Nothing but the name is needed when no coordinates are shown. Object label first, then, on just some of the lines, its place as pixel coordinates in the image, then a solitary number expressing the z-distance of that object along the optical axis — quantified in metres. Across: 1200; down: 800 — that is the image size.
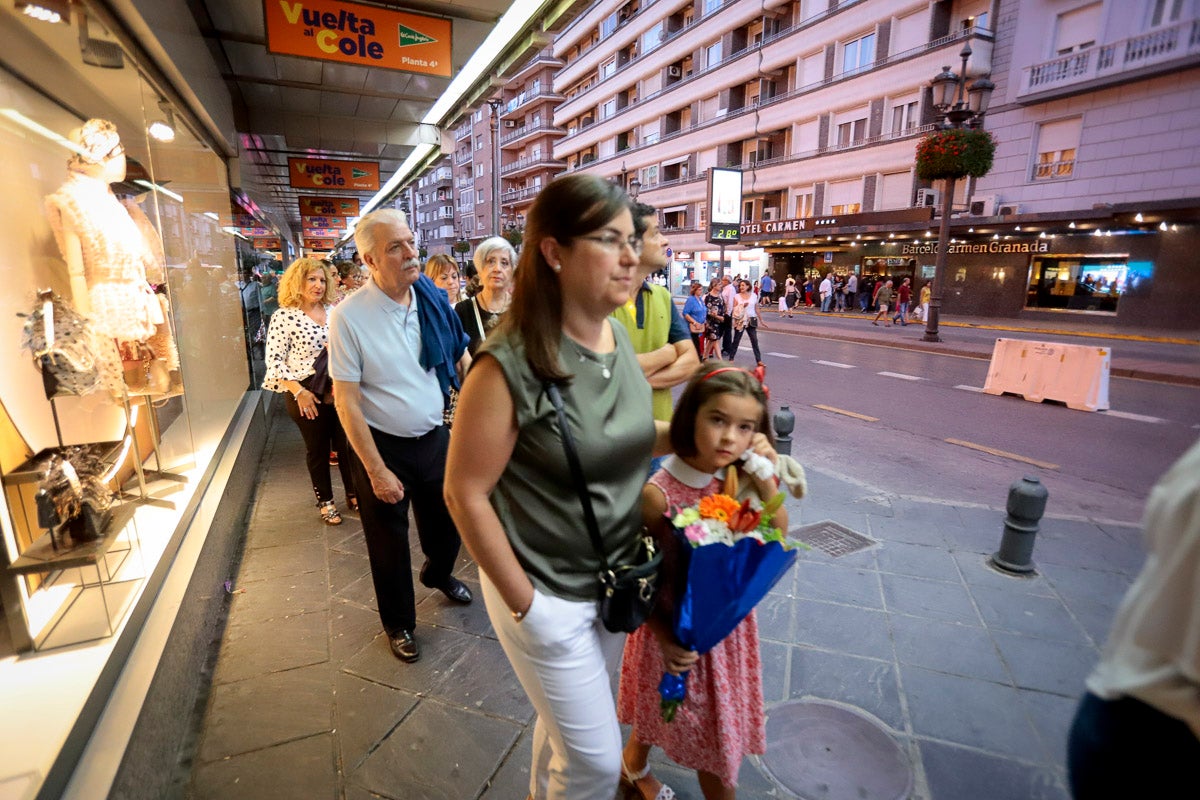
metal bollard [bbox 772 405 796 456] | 5.66
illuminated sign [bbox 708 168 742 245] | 22.11
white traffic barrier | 8.70
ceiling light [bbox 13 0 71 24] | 2.43
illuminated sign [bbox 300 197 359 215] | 15.54
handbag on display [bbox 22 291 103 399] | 2.47
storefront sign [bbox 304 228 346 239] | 19.28
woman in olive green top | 1.41
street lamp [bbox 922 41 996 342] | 13.44
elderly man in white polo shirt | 2.78
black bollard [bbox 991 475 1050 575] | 3.76
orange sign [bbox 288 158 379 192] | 11.38
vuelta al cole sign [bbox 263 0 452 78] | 4.66
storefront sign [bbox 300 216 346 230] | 17.52
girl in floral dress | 1.88
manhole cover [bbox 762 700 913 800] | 2.30
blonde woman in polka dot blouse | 4.72
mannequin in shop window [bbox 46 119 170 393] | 2.78
